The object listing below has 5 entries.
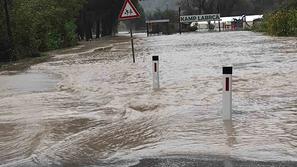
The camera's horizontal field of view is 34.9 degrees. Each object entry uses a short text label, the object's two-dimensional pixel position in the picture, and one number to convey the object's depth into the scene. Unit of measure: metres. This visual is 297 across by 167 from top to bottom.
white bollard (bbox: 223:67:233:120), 8.49
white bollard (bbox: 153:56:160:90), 12.70
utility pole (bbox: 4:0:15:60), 28.09
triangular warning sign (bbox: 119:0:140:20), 20.06
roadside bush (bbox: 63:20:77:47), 45.03
